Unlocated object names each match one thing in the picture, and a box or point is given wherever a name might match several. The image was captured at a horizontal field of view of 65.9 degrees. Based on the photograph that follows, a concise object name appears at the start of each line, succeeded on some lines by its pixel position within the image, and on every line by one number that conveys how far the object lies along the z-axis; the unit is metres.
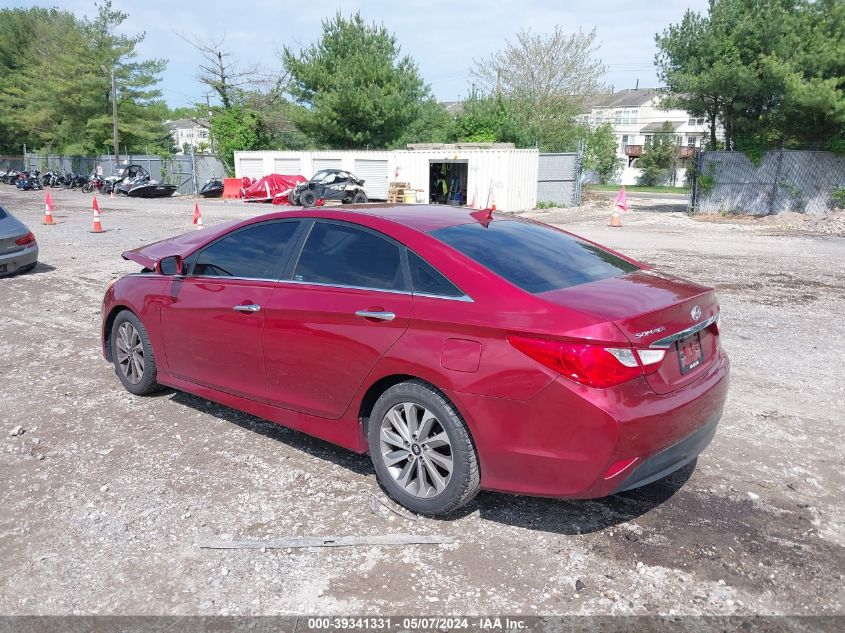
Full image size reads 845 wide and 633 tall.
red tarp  29.80
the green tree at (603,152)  50.25
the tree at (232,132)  37.19
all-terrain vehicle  24.81
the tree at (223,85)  40.31
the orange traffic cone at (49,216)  18.64
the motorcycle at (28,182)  39.53
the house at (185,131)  127.46
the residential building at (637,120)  75.75
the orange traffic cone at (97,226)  16.52
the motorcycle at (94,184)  33.91
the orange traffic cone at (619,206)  19.34
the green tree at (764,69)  20.52
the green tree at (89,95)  43.06
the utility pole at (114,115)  38.31
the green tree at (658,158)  57.44
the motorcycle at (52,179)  40.53
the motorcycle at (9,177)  46.35
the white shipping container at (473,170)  25.95
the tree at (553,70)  40.72
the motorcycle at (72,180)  38.66
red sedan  2.95
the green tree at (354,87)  34.12
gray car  10.30
